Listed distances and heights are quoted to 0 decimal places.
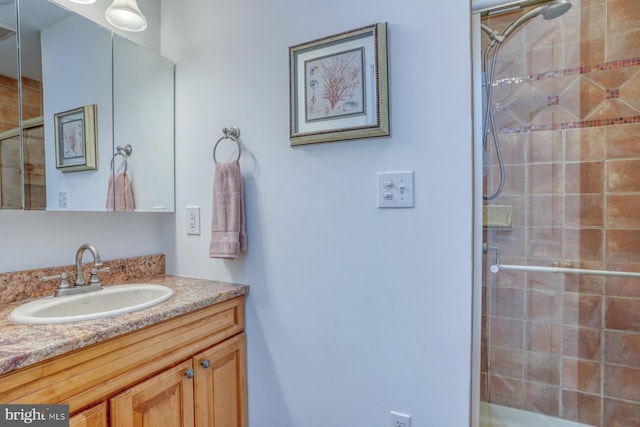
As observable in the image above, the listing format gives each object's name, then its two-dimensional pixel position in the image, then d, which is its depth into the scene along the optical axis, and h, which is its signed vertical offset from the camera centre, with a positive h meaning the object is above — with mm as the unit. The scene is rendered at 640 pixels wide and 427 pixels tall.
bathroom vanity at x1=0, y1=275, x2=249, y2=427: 748 -440
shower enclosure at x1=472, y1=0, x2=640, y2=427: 1264 -74
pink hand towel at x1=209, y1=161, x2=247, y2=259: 1303 -31
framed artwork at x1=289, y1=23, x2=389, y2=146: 1098 +434
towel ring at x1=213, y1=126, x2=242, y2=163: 1388 +317
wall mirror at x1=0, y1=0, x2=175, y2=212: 1109 +370
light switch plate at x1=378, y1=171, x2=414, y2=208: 1077 +59
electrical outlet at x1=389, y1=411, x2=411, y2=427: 1086 -720
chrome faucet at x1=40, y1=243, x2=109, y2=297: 1167 -272
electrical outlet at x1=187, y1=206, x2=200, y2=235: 1505 -58
